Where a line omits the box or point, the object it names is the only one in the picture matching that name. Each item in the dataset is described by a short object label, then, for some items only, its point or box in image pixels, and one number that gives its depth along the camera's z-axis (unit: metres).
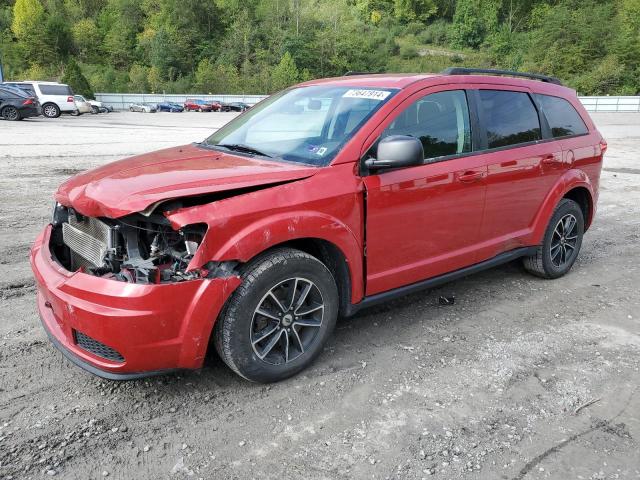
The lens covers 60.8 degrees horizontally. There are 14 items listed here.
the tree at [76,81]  55.47
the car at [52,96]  28.45
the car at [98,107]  37.83
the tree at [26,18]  87.94
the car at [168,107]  53.16
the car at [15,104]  22.64
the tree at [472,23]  111.69
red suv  2.79
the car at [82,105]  34.50
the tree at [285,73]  82.94
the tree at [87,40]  99.75
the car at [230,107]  55.83
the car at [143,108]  51.11
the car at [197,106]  54.84
